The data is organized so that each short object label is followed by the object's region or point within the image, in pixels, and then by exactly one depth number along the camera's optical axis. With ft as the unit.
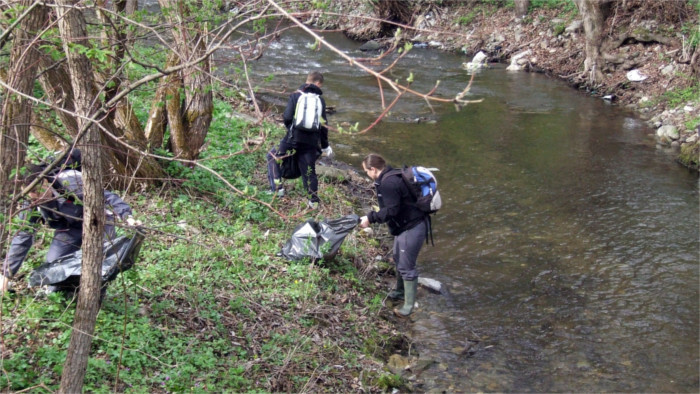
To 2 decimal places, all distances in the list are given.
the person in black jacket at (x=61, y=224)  16.22
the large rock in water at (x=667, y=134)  43.09
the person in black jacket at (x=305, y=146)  26.81
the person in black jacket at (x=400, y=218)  22.00
